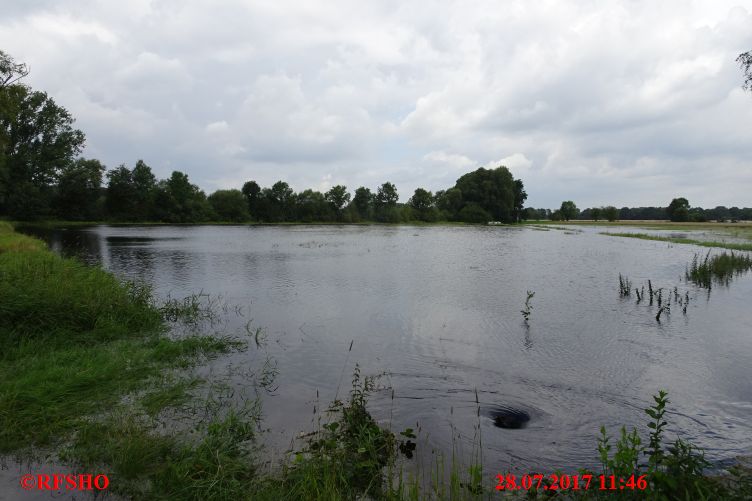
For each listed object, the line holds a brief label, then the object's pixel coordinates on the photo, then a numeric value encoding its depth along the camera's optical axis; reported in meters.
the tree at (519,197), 159.62
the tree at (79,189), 94.69
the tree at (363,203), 171.88
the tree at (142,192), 118.81
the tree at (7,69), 31.72
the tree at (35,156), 76.88
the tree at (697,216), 151.00
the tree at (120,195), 115.00
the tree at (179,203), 123.50
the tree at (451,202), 158.00
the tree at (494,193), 148.12
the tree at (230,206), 142.88
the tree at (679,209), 157.75
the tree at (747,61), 14.72
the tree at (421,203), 166.82
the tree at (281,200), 154.62
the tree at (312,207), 156.38
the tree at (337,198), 164.75
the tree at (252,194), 153.62
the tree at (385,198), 173.43
